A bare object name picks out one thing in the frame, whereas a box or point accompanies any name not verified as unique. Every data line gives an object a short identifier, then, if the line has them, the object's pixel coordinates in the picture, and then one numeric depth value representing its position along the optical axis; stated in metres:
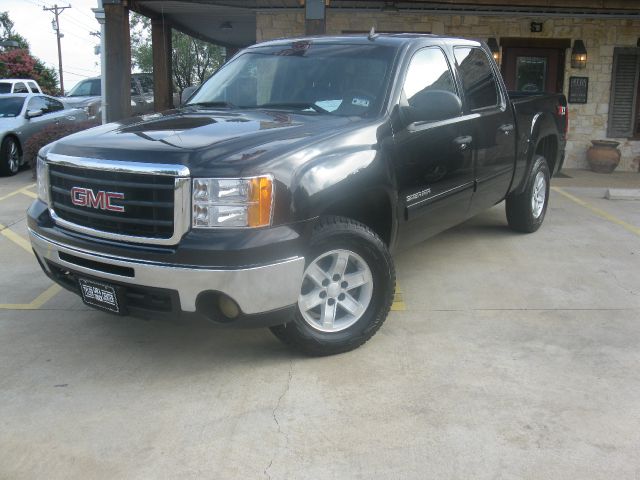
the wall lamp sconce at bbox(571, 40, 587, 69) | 12.23
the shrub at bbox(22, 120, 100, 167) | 10.91
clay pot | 12.24
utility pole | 51.72
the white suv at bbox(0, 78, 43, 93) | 16.81
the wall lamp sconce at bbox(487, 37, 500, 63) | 12.21
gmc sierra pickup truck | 3.37
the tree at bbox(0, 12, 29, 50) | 55.64
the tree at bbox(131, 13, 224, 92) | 30.80
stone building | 11.69
